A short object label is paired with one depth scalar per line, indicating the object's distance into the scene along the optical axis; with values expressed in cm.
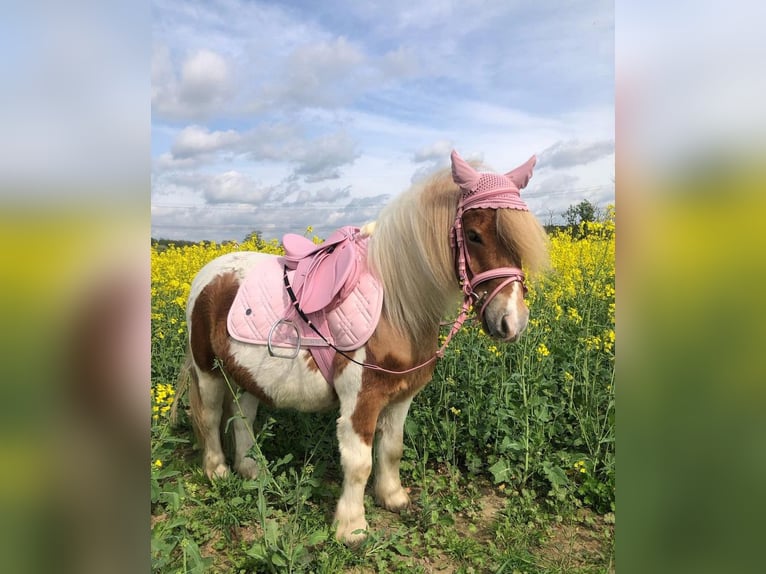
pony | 201
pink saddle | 237
